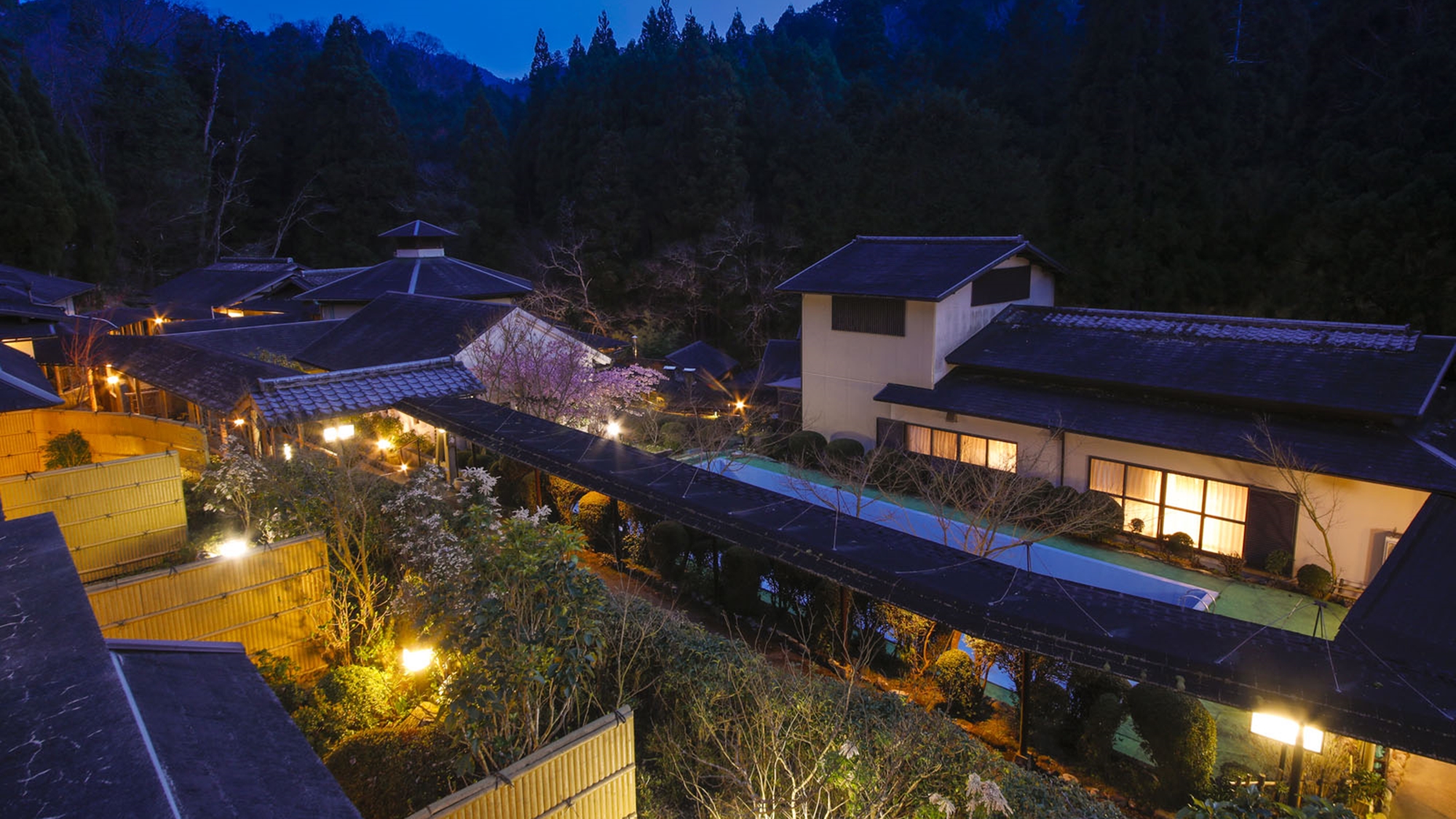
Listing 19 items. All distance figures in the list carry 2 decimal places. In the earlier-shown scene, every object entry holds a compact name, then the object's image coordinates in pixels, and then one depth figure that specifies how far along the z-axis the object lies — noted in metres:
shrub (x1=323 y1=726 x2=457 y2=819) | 6.81
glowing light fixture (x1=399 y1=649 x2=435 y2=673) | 8.45
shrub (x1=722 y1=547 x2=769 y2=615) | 11.41
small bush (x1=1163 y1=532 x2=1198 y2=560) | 15.59
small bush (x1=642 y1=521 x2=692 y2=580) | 12.45
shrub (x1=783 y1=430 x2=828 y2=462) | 21.64
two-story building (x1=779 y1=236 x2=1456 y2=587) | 13.94
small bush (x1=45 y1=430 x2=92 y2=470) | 15.86
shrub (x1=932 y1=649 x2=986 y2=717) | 9.33
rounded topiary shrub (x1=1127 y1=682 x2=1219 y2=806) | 7.85
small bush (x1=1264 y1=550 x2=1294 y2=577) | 14.38
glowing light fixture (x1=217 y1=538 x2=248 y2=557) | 9.16
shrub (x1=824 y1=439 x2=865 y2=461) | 20.50
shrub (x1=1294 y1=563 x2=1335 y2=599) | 13.70
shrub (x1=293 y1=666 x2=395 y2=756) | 7.70
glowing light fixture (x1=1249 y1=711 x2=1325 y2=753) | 7.03
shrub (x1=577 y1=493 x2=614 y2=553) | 13.73
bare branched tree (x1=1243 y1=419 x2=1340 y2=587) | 13.76
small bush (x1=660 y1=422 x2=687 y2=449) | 20.17
